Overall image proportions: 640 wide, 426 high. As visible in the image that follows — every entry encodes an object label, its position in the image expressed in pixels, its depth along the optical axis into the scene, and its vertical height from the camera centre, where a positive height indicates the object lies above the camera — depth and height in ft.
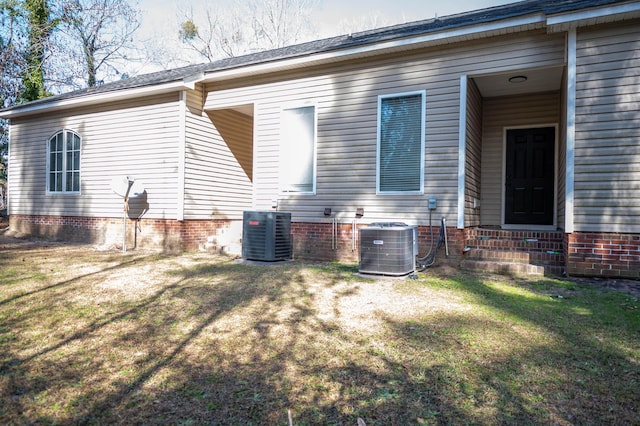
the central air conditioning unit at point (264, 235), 22.47 -1.37
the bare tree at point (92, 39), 60.90 +26.05
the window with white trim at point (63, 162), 33.50 +3.55
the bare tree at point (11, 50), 54.44 +20.12
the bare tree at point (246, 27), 72.28 +31.77
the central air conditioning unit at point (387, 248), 18.26 -1.61
